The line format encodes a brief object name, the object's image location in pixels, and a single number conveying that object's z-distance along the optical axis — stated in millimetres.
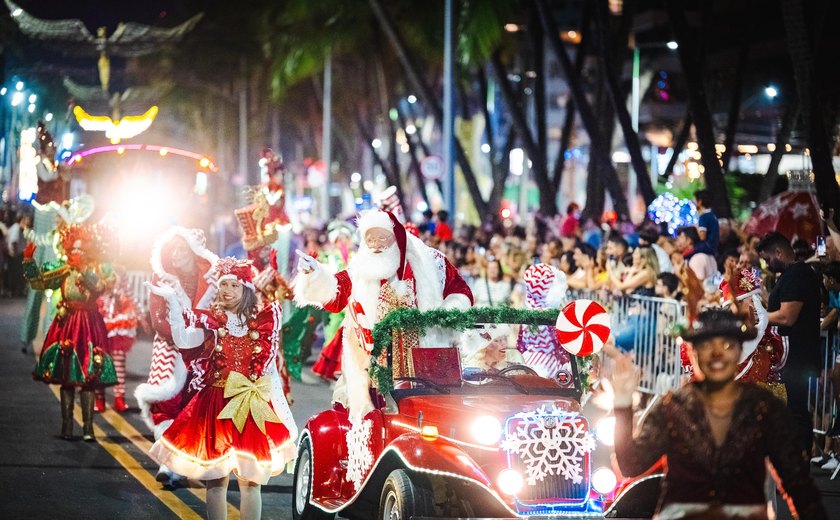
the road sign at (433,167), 28781
